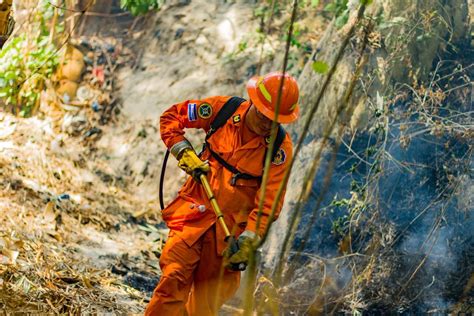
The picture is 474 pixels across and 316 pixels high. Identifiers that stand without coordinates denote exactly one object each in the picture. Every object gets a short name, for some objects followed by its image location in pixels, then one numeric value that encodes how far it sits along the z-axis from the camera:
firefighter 7.51
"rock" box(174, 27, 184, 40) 16.89
